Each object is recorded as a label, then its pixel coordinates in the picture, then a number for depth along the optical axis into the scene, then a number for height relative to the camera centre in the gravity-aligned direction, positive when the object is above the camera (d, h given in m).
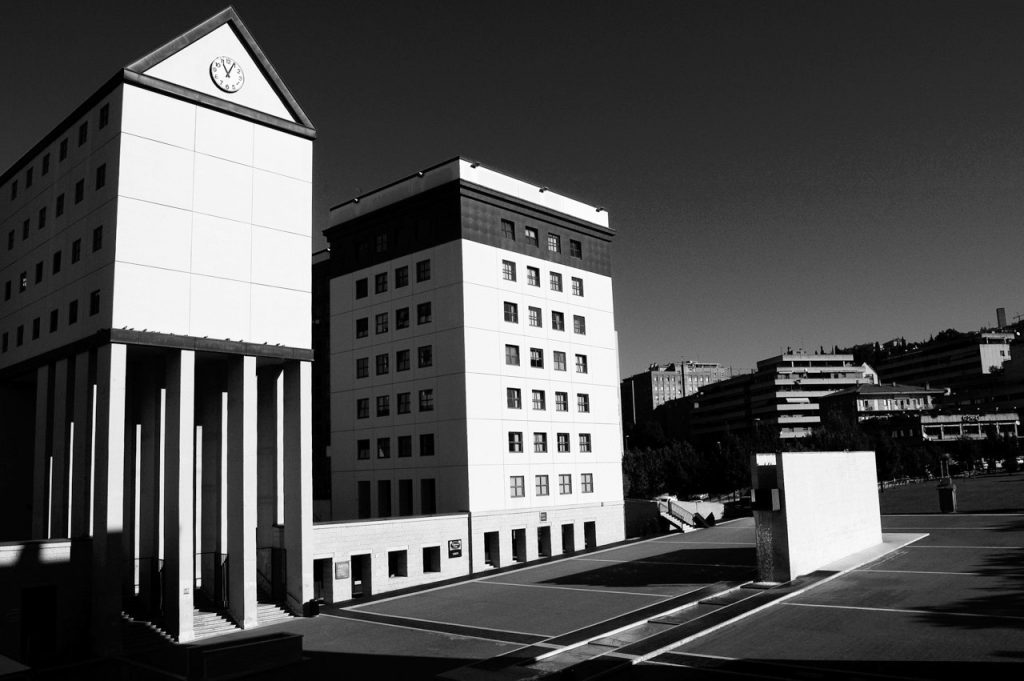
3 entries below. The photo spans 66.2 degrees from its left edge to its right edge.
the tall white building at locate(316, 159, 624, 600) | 48.81 +5.35
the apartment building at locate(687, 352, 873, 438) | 195.38 +8.97
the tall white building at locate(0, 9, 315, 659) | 29.67 +4.82
